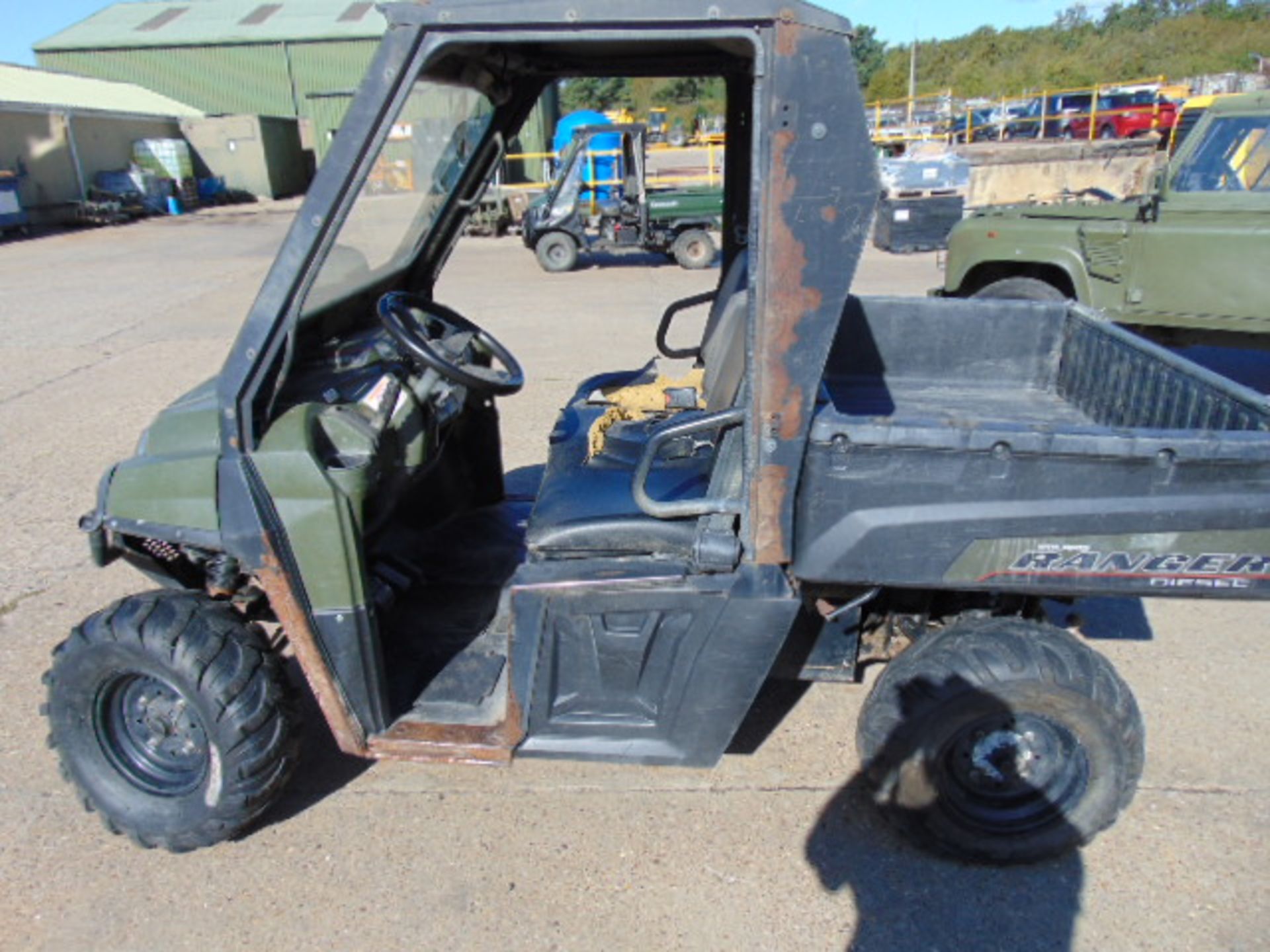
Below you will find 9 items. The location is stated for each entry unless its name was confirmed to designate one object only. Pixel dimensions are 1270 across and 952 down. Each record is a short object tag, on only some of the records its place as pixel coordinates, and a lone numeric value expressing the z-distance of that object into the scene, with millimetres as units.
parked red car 21500
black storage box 14156
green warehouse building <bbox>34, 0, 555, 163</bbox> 32438
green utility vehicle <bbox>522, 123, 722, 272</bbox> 13750
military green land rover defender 6430
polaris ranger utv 2188
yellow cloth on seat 3600
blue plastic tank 14562
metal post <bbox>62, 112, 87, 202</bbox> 23188
